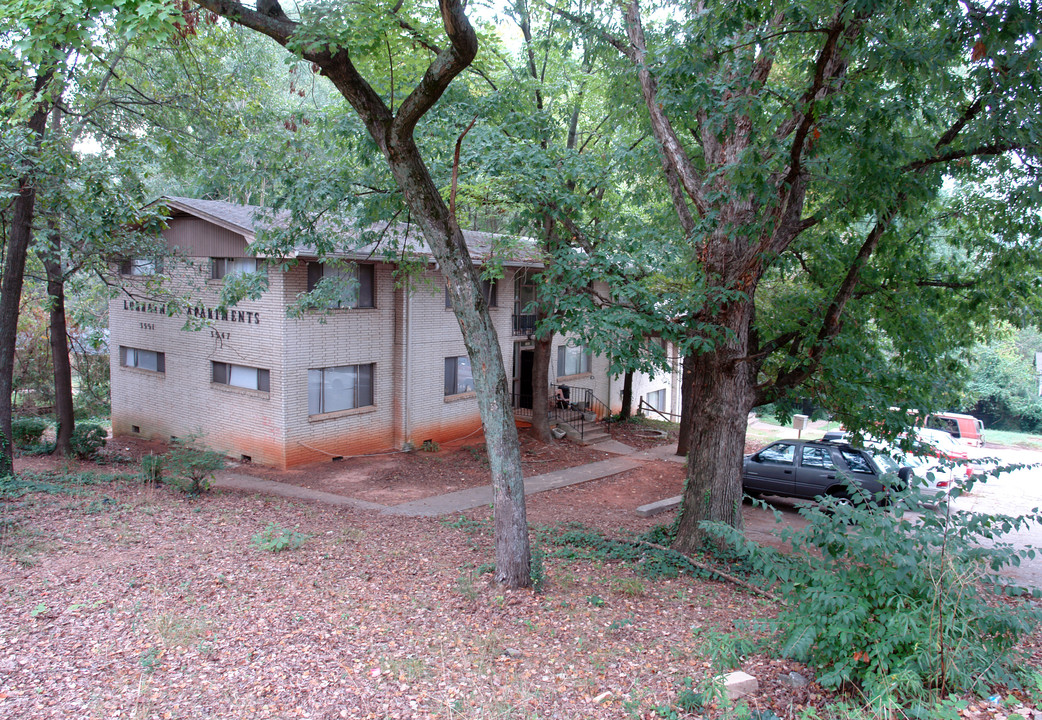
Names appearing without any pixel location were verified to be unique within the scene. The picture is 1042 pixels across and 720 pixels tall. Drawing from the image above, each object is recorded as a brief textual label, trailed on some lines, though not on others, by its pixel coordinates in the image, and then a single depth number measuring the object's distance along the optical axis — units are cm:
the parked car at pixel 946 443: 1619
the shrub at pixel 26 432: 1706
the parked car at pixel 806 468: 1291
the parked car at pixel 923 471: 1245
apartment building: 1578
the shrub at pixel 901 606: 429
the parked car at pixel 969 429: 2583
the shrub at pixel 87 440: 1577
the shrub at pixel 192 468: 1136
